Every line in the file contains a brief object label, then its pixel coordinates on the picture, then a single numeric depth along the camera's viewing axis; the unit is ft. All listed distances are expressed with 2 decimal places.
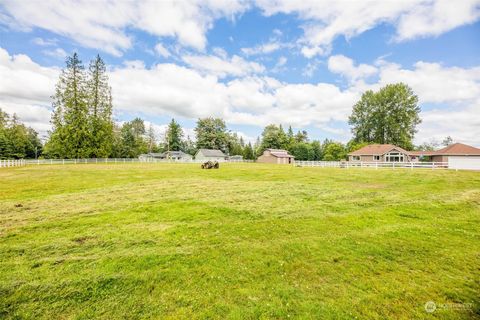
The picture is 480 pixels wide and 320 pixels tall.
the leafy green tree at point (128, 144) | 190.32
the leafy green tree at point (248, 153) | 230.07
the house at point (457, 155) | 86.94
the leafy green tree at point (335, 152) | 187.11
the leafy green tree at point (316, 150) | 224.74
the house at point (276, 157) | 183.21
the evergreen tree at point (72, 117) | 122.31
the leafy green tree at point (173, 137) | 238.48
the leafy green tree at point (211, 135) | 239.91
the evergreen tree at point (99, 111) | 131.13
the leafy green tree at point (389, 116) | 171.83
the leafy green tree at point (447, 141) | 281.97
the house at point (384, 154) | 143.74
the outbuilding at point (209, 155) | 205.27
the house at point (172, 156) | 214.48
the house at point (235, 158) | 222.17
